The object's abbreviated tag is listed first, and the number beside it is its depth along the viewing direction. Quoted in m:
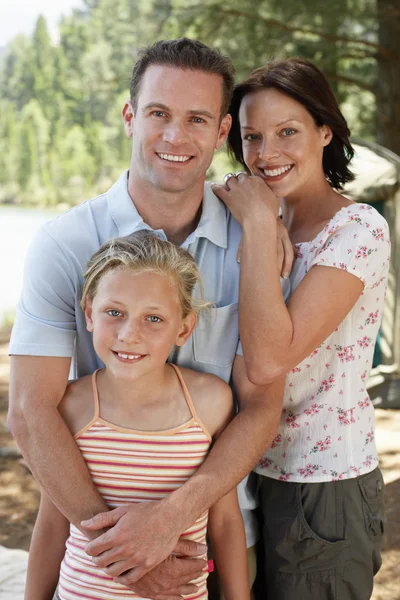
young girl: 1.72
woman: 1.90
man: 1.68
